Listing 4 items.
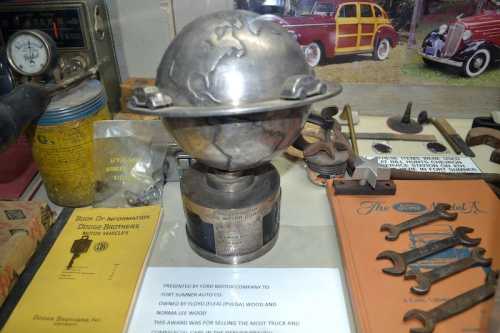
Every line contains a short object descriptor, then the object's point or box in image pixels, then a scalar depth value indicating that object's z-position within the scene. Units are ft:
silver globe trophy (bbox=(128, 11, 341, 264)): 1.80
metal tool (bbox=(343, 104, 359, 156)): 3.53
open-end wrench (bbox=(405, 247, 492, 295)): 2.20
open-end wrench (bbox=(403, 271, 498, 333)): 1.99
